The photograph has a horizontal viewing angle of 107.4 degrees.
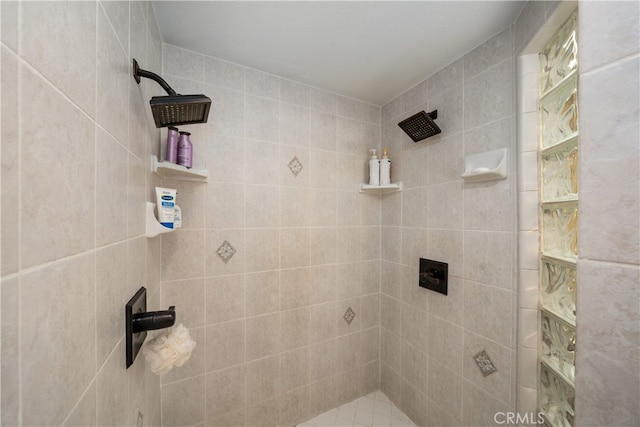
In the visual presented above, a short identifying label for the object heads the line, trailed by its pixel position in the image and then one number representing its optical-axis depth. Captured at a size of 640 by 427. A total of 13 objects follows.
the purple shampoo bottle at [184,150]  1.10
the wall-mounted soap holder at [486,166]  1.07
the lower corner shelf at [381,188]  1.64
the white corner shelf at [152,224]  0.86
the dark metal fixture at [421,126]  1.32
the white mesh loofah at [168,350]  0.73
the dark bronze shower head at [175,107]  0.78
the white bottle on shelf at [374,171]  1.68
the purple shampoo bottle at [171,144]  1.07
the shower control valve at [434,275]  1.35
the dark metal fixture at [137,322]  0.66
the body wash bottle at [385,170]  1.66
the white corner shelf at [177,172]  1.00
